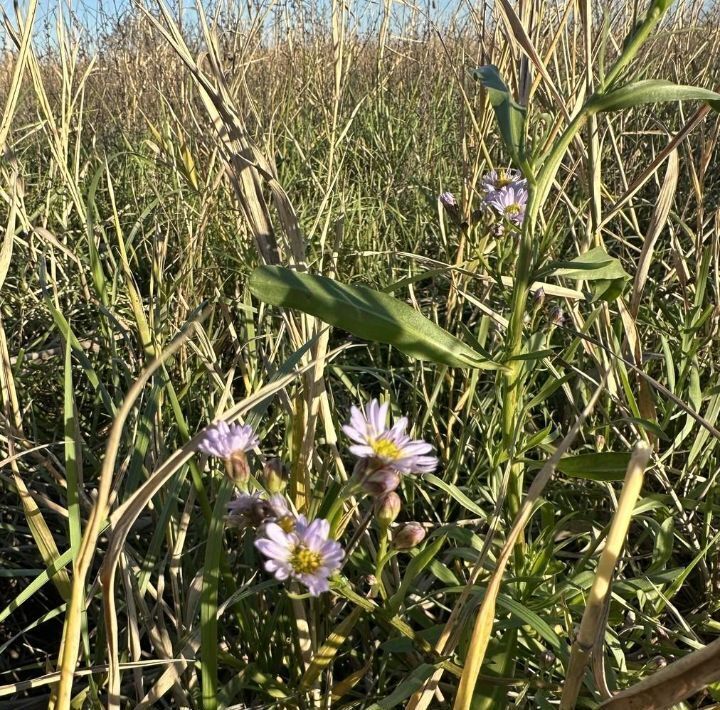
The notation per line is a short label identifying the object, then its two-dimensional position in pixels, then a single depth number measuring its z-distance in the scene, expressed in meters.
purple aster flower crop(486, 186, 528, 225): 0.27
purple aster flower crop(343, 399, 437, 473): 0.16
